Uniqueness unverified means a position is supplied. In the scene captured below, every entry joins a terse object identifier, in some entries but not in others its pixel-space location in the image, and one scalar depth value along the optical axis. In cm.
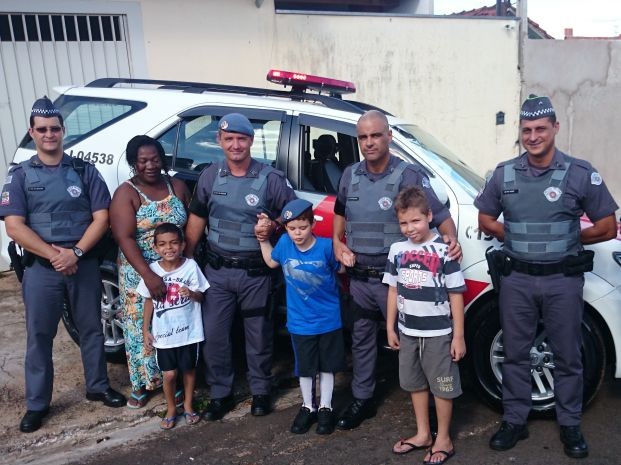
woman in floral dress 388
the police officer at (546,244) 335
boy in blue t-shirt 366
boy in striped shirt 338
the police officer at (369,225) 358
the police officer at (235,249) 382
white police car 379
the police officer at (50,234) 380
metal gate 686
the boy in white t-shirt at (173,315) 385
